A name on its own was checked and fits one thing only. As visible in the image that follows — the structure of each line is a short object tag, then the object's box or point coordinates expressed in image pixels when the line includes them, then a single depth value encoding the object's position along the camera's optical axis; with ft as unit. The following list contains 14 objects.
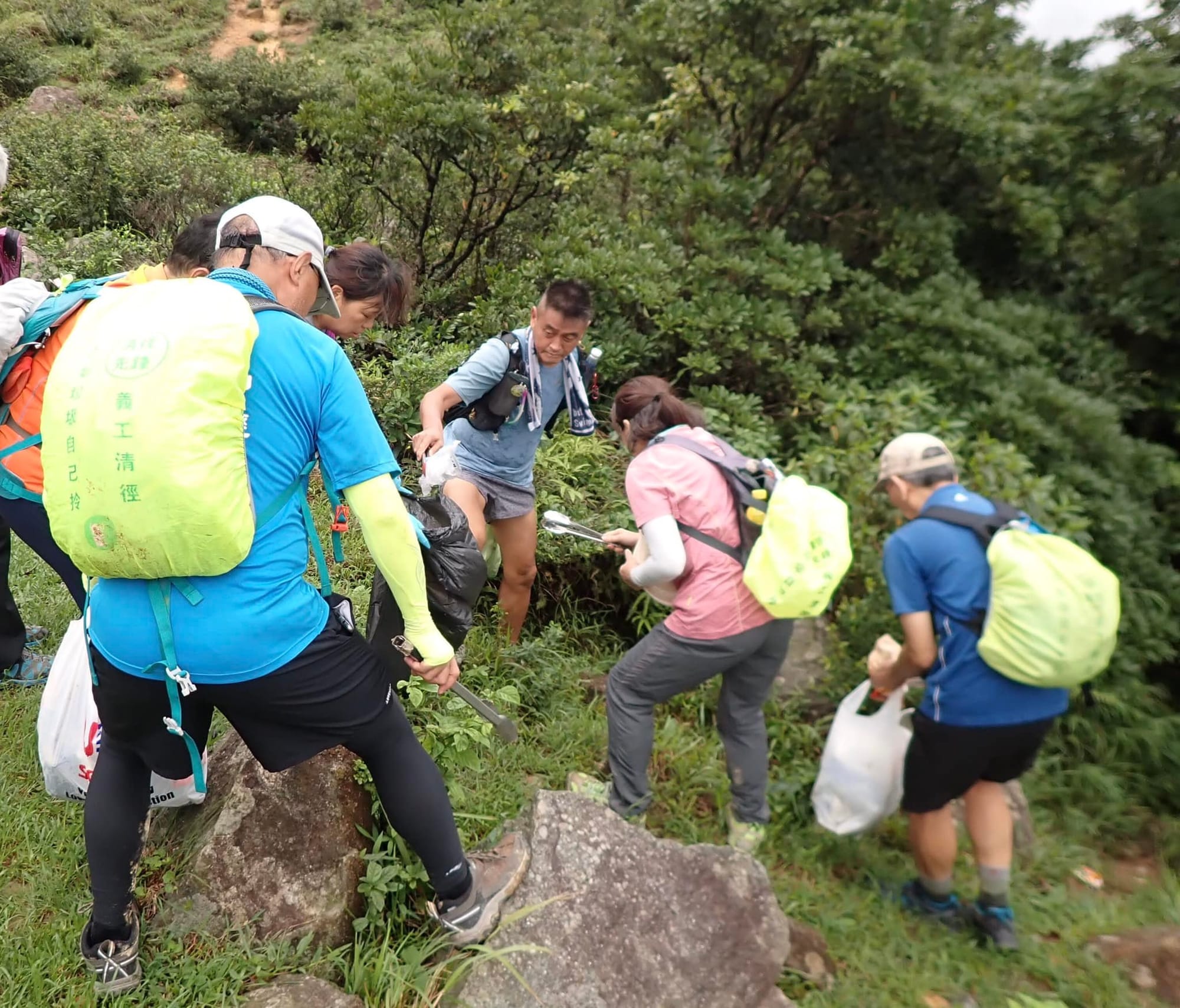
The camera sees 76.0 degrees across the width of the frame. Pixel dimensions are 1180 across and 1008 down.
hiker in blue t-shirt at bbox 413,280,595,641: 10.16
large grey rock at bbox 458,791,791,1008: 6.88
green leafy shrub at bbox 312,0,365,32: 58.08
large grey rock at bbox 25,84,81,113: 36.60
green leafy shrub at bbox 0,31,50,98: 41.42
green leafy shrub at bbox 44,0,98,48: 50.16
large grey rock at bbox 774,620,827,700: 13.21
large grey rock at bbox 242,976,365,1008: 6.18
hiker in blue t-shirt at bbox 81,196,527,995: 4.98
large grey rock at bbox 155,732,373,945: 6.96
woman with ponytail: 8.39
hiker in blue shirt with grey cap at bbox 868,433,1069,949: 8.37
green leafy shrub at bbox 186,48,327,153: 43.01
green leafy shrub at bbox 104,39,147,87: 47.21
